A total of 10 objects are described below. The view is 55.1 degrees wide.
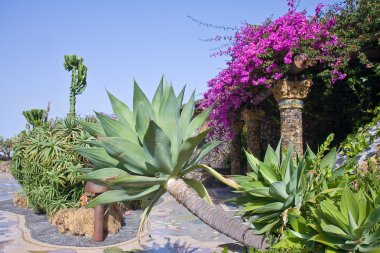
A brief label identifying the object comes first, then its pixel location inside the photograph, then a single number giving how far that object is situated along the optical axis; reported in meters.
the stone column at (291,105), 7.16
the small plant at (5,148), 26.45
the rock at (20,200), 10.09
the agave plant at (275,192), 1.83
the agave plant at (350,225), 1.45
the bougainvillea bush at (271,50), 6.63
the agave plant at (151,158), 1.64
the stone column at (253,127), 9.78
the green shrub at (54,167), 7.54
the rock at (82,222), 6.54
